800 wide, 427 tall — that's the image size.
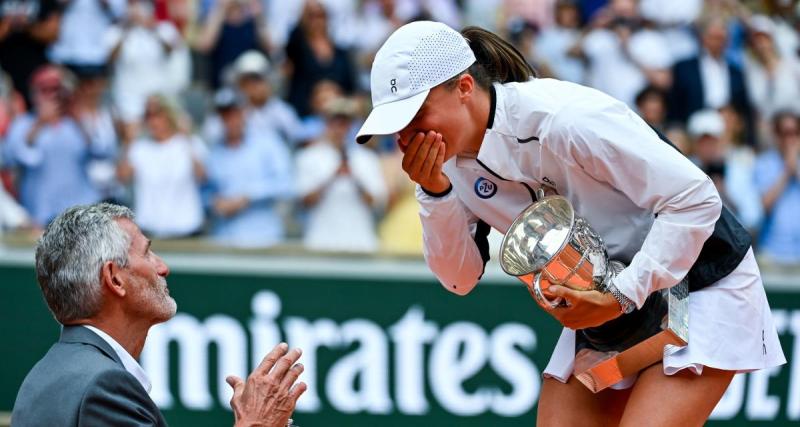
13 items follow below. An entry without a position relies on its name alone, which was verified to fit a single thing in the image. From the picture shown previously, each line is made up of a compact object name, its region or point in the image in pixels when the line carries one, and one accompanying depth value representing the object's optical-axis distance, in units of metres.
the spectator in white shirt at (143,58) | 17.81
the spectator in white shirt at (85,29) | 18.00
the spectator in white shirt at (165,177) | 15.62
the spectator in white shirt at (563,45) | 19.09
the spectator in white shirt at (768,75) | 18.73
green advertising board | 13.20
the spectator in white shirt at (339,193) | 15.46
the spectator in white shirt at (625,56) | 18.64
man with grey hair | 6.08
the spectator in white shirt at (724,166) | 16.25
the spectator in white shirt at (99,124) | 15.84
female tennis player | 6.44
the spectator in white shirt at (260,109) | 16.52
